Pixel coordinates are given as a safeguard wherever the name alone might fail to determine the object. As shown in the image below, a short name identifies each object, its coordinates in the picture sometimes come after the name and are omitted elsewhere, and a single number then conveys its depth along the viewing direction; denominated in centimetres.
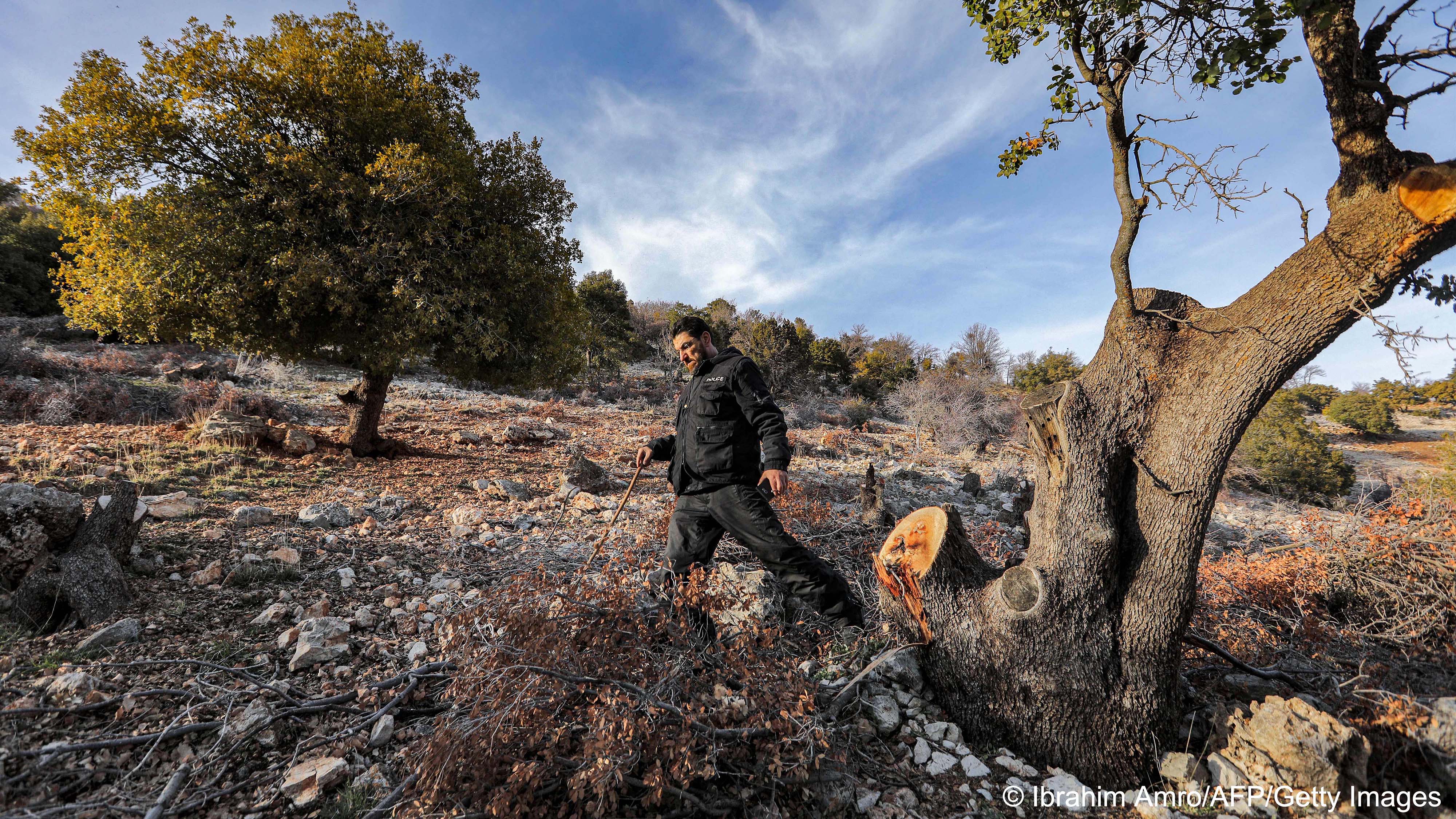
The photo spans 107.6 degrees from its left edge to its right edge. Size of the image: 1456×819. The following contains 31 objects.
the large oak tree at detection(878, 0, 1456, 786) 209
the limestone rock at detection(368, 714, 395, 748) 231
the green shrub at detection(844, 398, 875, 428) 1956
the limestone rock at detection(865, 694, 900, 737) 250
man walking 284
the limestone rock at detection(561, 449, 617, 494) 651
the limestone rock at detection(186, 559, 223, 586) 341
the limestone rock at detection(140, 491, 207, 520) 433
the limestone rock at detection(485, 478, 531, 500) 602
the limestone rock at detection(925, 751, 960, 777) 230
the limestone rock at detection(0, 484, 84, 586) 295
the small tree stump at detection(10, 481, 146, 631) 282
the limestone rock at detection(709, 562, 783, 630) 306
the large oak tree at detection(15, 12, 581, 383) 580
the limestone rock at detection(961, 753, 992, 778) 229
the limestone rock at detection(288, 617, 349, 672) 276
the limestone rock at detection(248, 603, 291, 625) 310
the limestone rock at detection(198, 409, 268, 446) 673
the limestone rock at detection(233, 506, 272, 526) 441
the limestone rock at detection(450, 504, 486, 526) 502
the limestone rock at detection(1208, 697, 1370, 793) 192
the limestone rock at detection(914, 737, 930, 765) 236
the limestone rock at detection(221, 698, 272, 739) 227
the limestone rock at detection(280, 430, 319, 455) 697
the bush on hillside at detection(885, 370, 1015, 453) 1470
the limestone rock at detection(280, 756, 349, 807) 203
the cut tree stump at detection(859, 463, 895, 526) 468
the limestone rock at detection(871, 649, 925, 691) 272
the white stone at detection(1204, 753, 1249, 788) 204
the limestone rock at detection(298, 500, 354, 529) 461
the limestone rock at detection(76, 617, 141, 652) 261
